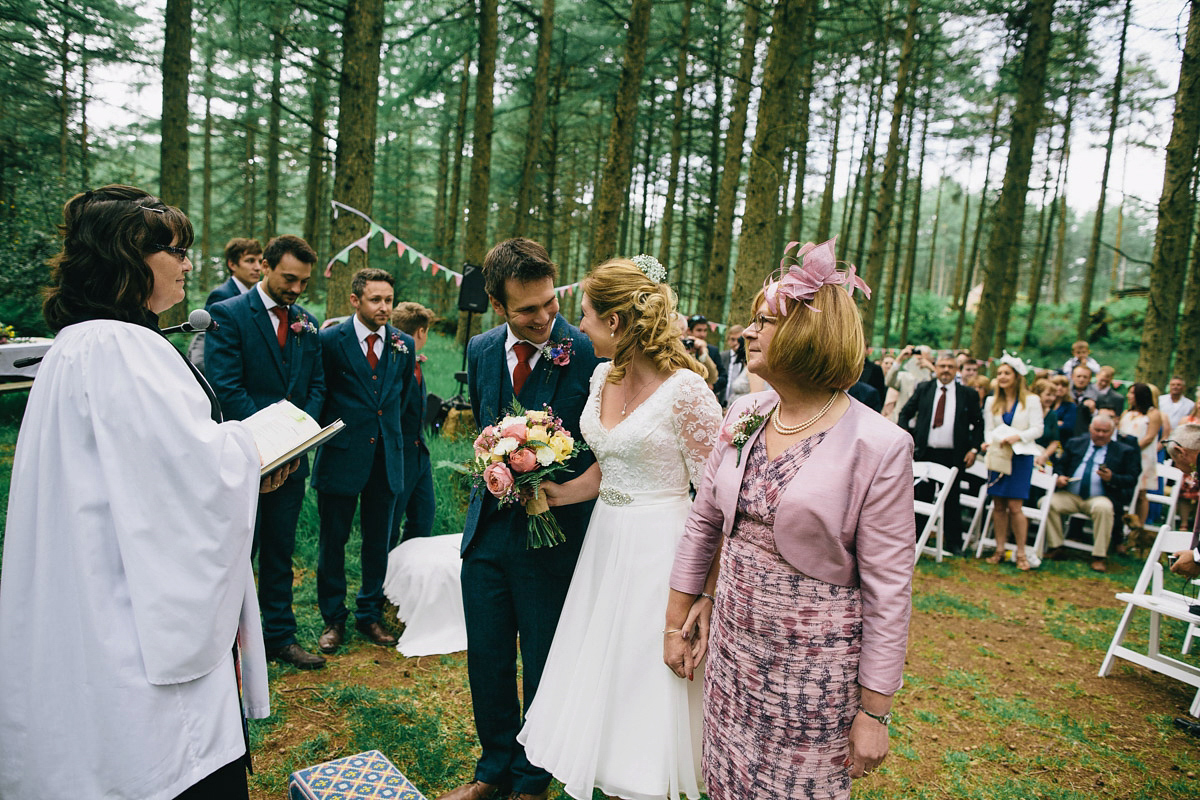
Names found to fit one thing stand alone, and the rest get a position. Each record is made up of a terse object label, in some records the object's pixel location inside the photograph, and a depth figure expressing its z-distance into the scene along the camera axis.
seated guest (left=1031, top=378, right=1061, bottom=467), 8.85
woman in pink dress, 1.93
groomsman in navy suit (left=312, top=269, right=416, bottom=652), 4.50
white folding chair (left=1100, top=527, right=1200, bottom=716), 4.69
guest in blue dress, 8.03
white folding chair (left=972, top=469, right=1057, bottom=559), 8.34
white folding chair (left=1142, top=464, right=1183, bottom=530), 7.81
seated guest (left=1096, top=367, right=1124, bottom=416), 11.09
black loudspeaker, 9.76
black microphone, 2.22
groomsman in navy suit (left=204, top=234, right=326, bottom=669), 4.09
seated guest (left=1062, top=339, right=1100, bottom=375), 12.78
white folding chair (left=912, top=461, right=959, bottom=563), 7.60
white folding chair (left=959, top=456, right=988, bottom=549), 8.36
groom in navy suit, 2.87
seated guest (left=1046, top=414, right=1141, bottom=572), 8.25
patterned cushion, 2.60
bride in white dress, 2.57
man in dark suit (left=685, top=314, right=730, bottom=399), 9.22
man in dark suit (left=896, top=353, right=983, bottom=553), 8.17
